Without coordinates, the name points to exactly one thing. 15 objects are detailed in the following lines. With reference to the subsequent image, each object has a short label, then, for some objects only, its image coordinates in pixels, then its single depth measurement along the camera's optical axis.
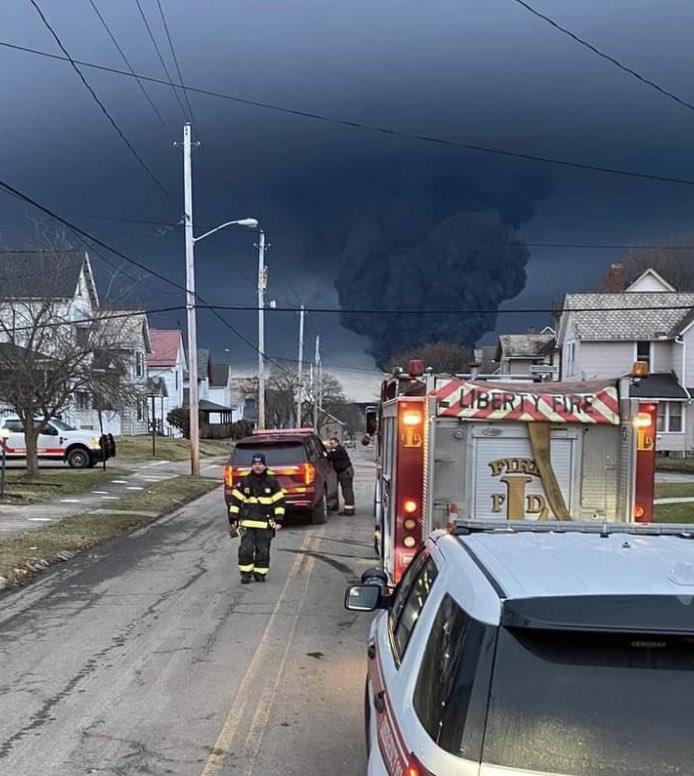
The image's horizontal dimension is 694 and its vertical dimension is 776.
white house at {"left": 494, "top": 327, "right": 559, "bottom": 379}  55.12
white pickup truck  29.55
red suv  16.31
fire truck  8.02
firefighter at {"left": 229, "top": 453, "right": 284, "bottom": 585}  10.36
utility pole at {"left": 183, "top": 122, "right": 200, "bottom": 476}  28.70
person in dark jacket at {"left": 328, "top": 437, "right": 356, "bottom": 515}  18.97
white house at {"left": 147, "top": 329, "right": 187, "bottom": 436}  69.39
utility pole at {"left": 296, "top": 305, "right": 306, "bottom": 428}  64.25
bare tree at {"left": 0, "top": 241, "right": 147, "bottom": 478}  22.39
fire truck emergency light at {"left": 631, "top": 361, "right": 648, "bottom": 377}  8.13
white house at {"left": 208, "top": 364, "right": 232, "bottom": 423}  94.62
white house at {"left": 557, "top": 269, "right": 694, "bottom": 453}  40.62
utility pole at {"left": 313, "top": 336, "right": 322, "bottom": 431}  85.37
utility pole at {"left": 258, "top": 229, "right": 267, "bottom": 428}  43.31
